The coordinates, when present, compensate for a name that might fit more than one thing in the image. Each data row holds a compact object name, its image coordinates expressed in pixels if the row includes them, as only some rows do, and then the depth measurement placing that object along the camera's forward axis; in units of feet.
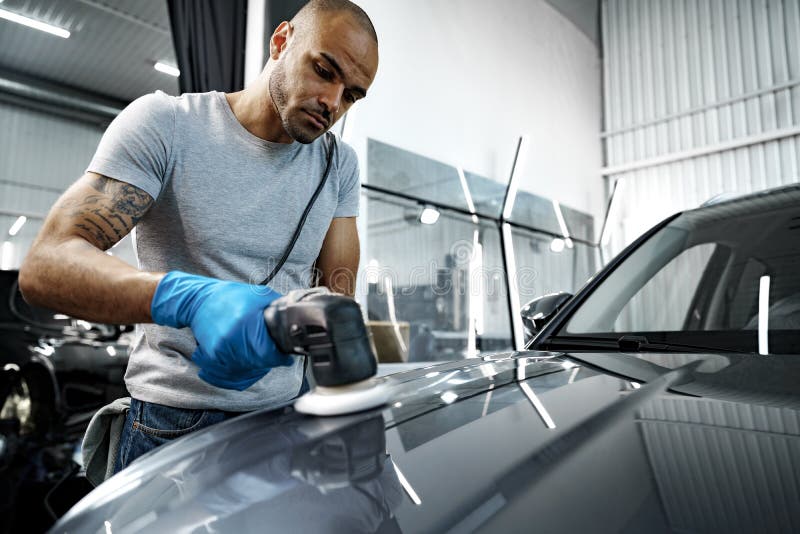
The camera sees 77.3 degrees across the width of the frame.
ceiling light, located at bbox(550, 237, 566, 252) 20.14
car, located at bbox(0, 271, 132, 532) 8.80
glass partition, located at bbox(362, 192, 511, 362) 12.16
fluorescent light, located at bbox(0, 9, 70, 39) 19.72
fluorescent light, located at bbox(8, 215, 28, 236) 27.86
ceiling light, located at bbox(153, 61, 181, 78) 24.82
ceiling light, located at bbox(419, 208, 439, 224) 13.89
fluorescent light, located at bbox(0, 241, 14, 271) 26.61
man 2.44
